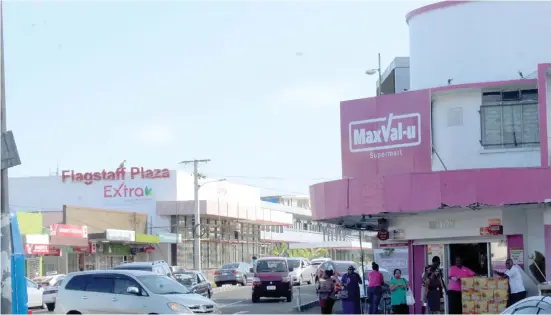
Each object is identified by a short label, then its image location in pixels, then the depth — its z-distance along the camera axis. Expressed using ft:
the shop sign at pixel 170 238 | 212.43
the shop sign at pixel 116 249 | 200.75
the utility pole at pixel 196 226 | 193.98
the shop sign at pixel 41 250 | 161.07
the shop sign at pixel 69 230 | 169.99
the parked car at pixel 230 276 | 182.29
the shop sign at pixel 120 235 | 185.57
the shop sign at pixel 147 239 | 201.56
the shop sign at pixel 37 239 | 159.51
